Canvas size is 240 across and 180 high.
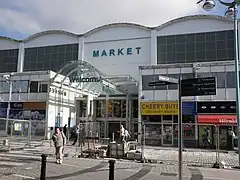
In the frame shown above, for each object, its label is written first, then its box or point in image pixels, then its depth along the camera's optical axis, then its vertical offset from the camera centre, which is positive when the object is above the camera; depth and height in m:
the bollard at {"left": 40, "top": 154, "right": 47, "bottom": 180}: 5.70 -1.58
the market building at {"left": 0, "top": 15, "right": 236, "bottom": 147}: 19.23 +5.52
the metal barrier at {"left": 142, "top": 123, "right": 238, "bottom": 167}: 11.39 -2.47
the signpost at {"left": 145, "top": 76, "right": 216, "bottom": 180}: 5.27 +0.65
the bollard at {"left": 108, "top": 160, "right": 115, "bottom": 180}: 5.06 -1.42
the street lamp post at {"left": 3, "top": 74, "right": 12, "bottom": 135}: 23.11 +2.93
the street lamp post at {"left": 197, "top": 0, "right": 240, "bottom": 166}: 6.79 +3.48
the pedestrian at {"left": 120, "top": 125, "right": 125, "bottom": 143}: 13.96 -1.48
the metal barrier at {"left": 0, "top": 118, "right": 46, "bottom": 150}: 13.76 -1.66
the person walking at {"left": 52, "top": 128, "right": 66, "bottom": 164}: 9.46 -1.55
